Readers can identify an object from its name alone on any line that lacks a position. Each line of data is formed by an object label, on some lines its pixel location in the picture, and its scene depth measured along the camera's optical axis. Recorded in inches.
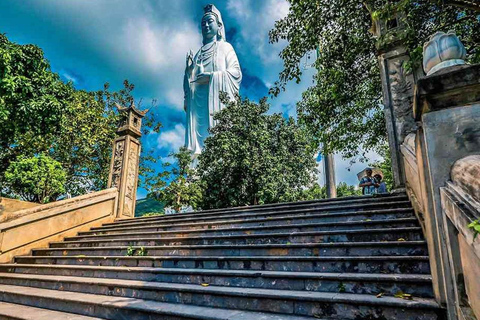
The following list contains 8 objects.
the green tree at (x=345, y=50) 207.9
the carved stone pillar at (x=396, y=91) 200.8
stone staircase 93.4
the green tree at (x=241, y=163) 529.0
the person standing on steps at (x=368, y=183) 286.4
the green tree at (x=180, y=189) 550.9
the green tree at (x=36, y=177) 379.6
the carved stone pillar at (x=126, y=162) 310.3
